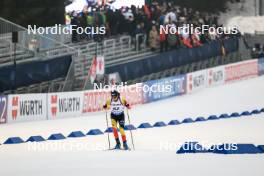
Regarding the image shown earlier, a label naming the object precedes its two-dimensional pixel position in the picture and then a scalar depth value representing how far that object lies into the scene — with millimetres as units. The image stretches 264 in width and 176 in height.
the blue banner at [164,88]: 36875
